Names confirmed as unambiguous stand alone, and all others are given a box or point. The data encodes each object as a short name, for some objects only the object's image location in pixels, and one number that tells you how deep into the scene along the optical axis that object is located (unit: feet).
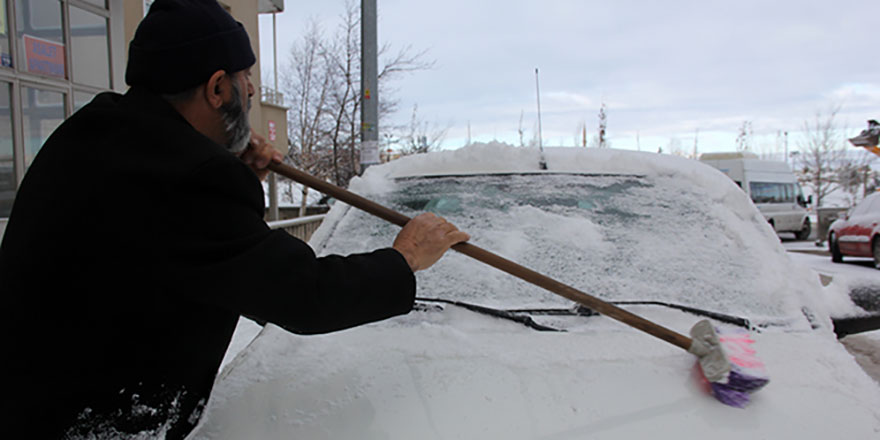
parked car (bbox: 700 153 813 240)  49.21
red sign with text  19.40
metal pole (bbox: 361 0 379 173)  21.20
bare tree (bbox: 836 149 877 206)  97.50
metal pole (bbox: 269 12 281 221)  45.46
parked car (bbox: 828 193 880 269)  31.53
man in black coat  3.34
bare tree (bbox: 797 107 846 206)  95.04
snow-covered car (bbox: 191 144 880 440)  4.34
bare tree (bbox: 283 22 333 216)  53.72
